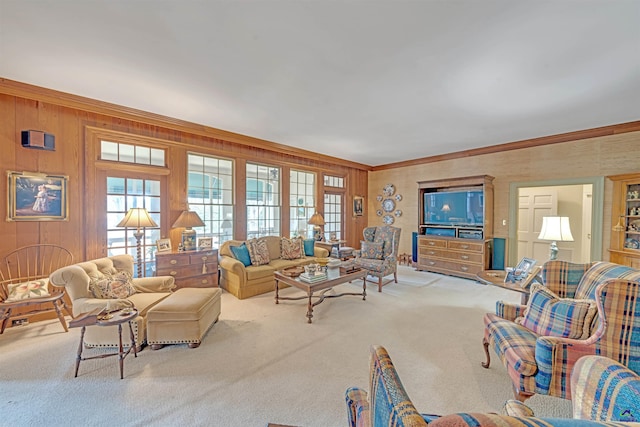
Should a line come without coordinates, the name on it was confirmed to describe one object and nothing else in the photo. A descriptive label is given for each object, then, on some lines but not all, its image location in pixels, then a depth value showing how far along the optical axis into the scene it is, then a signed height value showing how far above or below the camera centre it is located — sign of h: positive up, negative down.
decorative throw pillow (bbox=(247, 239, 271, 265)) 4.44 -0.76
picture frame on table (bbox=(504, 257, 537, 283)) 2.98 -0.73
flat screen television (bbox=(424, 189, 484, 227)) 5.46 +0.04
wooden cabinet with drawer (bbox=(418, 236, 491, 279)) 5.22 -0.98
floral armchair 4.62 -0.87
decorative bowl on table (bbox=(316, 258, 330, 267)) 4.05 -0.82
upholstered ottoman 2.54 -1.15
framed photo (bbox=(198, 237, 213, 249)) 4.43 -0.61
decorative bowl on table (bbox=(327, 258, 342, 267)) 4.24 -0.91
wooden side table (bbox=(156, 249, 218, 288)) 3.81 -0.92
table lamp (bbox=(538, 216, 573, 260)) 3.25 -0.26
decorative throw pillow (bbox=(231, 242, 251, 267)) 4.36 -0.78
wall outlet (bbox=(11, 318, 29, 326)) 3.02 -1.36
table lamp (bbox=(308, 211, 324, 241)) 5.97 -0.29
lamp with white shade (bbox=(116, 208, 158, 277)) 3.44 -0.17
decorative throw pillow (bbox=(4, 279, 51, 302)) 2.80 -0.93
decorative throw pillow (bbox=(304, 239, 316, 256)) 5.27 -0.79
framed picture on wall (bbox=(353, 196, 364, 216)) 7.56 +0.10
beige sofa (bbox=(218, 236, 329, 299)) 4.04 -1.02
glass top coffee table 3.28 -0.99
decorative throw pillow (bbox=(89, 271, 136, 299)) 2.62 -0.84
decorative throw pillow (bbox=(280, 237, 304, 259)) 4.91 -0.78
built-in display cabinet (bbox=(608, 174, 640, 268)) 3.84 -0.11
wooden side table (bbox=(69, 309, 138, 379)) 2.07 -0.93
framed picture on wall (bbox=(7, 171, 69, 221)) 3.03 +0.12
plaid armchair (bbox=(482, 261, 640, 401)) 1.48 -0.77
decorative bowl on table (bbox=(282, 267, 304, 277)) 3.71 -0.94
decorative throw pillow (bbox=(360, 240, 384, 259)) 5.07 -0.82
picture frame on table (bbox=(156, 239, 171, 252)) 3.97 -0.58
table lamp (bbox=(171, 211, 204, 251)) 4.03 -0.27
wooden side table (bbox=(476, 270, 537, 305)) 2.73 -0.83
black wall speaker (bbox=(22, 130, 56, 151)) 3.04 +0.80
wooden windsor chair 2.81 -0.87
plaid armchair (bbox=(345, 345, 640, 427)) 0.52 -0.53
